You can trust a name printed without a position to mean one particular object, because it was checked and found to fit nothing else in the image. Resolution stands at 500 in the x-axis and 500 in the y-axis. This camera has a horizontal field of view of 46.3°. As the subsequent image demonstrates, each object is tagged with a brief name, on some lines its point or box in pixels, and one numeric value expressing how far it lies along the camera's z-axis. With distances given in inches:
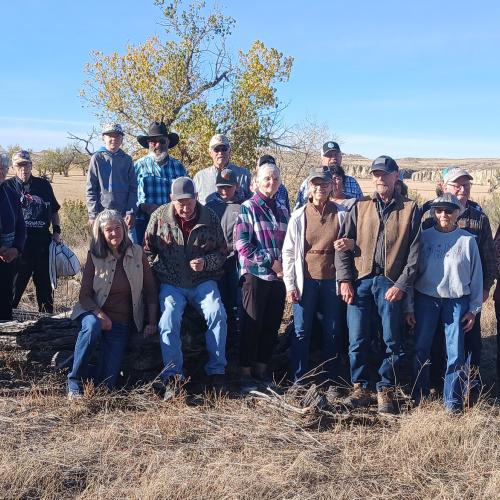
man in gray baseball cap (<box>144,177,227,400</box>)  208.7
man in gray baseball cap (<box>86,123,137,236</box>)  261.3
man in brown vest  200.4
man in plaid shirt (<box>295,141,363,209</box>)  269.3
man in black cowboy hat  268.2
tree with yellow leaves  653.9
